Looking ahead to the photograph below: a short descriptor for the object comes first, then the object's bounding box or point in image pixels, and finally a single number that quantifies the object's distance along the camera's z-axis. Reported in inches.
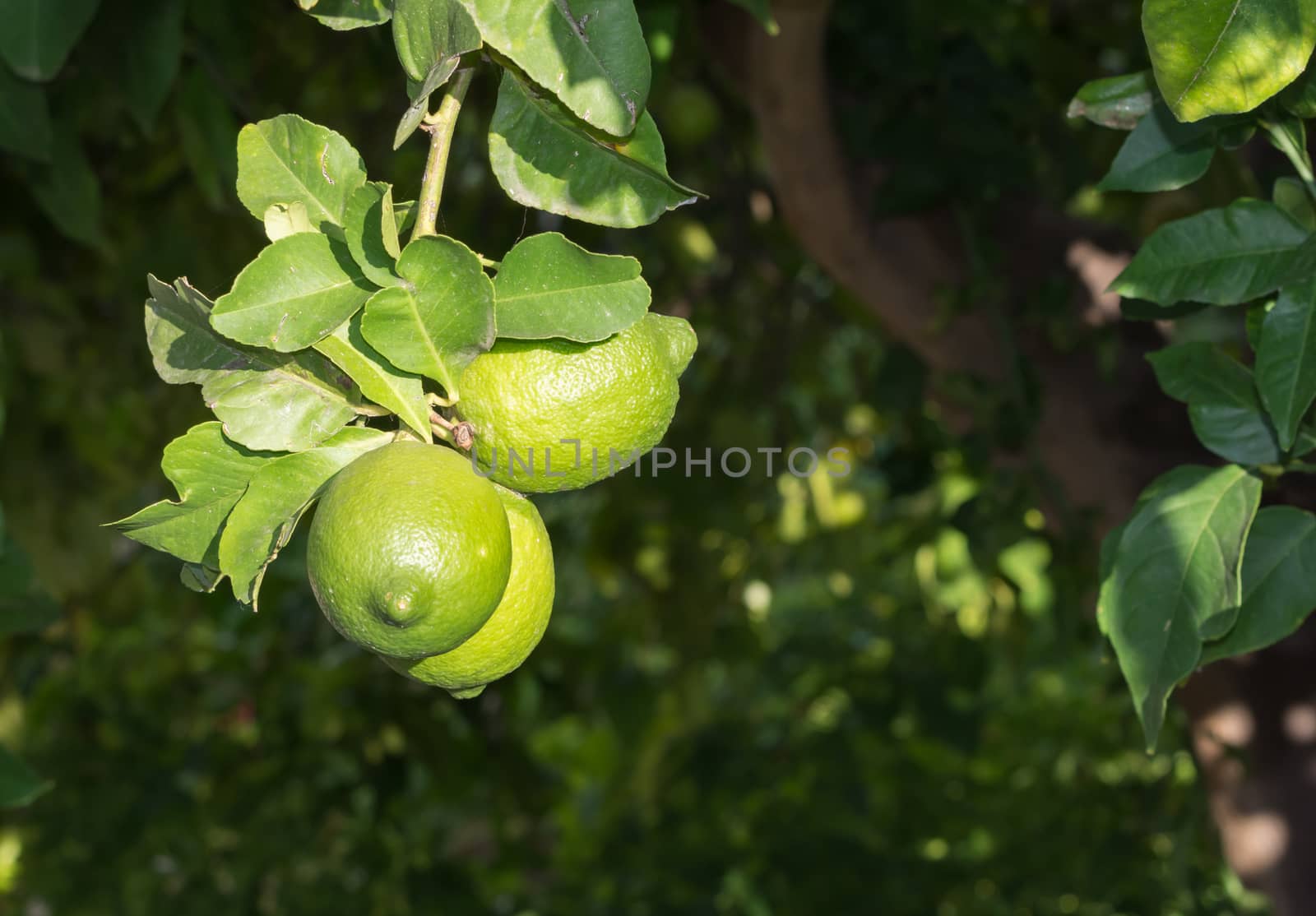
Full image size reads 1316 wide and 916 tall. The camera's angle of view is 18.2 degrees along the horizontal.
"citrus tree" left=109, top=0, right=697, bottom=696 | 45.6
